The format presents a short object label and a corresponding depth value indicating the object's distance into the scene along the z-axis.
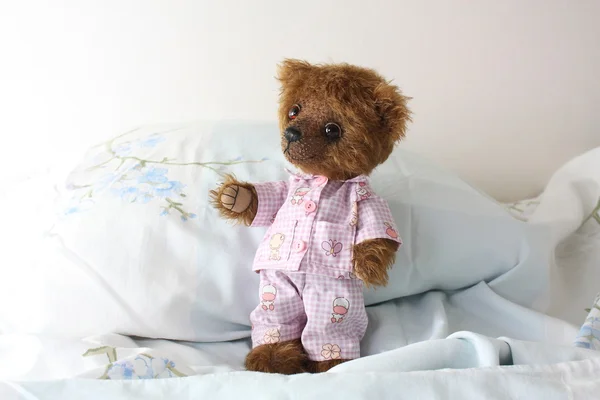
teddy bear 0.73
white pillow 0.79
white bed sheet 0.53
